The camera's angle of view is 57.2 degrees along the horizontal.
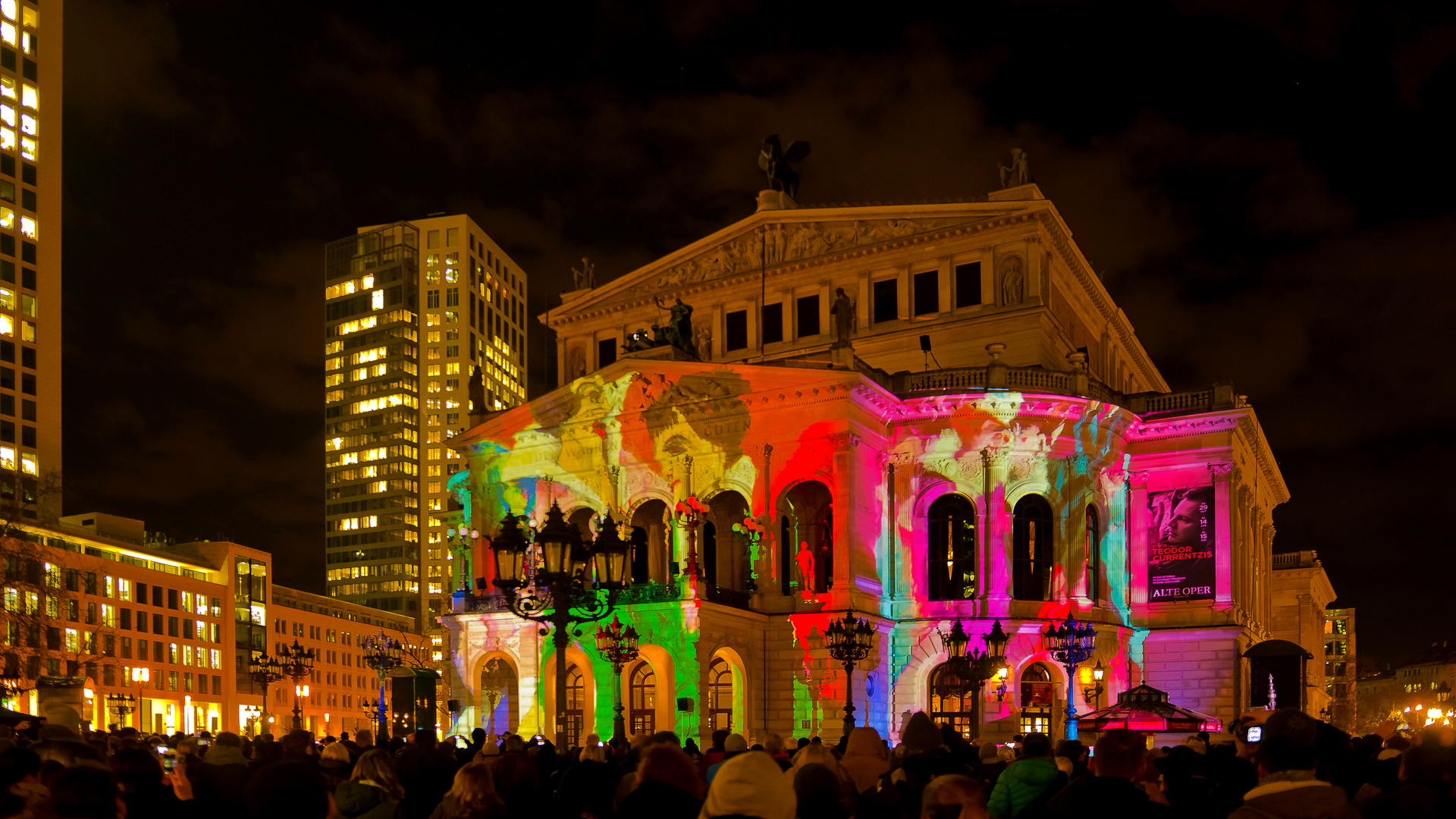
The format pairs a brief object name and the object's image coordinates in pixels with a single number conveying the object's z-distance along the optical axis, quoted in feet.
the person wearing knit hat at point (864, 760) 35.83
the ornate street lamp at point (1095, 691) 148.25
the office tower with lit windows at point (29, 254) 303.68
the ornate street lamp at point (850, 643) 110.11
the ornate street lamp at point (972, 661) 106.07
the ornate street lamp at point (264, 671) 134.00
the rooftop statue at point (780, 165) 188.55
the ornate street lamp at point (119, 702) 275.59
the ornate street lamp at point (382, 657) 133.49
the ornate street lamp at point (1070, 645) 114.21
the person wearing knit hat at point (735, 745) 37.32
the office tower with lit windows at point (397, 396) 530.68
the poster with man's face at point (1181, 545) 157.28
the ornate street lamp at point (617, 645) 105.19
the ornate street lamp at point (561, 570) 59.57
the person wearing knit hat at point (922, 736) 37.73
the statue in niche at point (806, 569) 152.87
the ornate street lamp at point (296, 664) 138.21
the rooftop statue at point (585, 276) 200.54
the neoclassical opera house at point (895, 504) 148.87
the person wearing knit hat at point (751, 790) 20.65
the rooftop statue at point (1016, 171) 170.19
